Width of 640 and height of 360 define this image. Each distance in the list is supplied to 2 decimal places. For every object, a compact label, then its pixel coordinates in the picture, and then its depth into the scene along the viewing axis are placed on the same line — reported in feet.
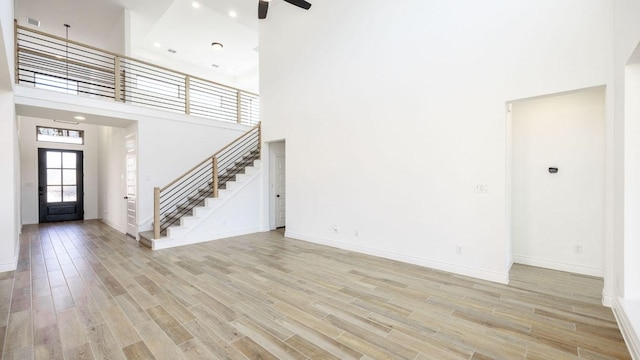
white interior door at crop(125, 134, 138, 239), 20.07
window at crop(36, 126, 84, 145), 26.91
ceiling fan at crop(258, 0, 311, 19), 15.65
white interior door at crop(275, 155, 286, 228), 23.24
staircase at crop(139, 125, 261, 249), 17.85
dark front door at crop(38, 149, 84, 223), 27.14
